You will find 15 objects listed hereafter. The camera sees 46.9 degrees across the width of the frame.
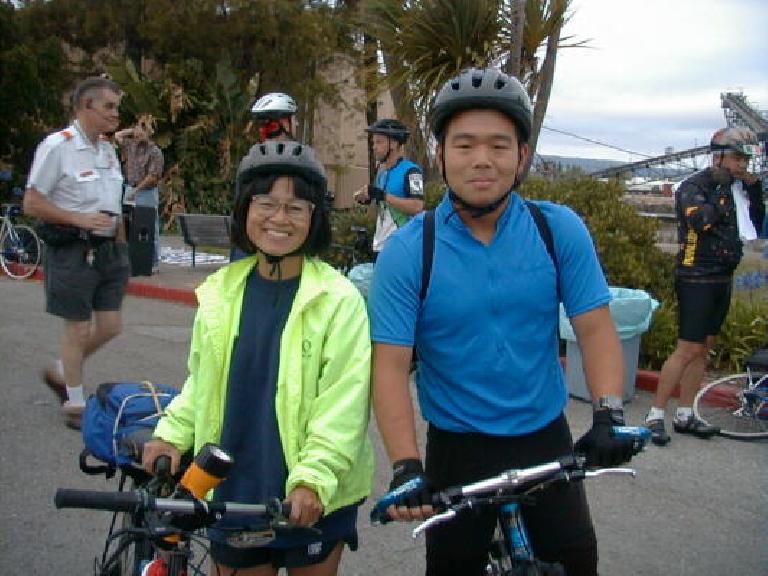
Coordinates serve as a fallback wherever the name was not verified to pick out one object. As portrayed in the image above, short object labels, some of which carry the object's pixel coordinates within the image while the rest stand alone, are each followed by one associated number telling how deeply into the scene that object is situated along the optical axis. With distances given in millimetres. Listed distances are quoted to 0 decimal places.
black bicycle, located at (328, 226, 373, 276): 9859
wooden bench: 13620
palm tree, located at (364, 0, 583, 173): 10422
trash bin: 6430
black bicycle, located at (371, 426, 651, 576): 1938
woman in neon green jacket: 2285
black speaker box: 9281
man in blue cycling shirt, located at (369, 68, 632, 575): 2285
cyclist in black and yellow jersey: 5594
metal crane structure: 24344
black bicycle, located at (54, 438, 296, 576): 1802
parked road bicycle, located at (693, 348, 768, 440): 5949
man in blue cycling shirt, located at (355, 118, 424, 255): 6934
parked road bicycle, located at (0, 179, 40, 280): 12703
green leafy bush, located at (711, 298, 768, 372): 7215
